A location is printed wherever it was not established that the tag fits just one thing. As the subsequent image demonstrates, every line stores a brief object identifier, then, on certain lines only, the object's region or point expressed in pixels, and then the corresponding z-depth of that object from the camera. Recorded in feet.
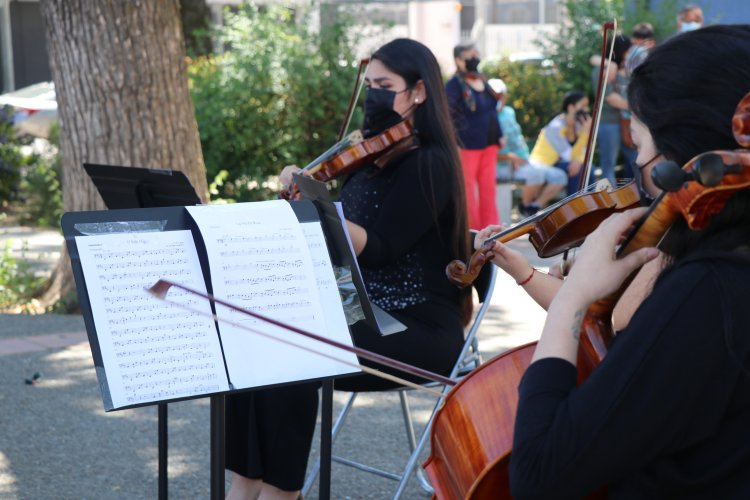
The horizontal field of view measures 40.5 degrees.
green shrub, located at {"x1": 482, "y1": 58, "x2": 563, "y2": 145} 34.88
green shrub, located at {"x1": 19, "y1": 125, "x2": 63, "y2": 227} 28.81
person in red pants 24.31
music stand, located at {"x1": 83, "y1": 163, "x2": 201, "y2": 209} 8.39
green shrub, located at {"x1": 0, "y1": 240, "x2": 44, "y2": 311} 19.51
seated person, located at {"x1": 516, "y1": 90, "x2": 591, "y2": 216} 29.17
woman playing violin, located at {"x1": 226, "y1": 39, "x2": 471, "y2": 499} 8.80
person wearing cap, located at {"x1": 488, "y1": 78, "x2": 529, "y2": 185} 29.09
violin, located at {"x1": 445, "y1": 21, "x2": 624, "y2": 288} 6.66
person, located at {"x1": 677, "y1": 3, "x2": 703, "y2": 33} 30.19
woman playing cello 4.39
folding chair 9.14
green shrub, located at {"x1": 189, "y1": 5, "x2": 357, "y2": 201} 27.76
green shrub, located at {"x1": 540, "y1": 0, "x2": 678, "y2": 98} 33.71
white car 39.63
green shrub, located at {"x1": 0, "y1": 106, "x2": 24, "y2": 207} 31.01
